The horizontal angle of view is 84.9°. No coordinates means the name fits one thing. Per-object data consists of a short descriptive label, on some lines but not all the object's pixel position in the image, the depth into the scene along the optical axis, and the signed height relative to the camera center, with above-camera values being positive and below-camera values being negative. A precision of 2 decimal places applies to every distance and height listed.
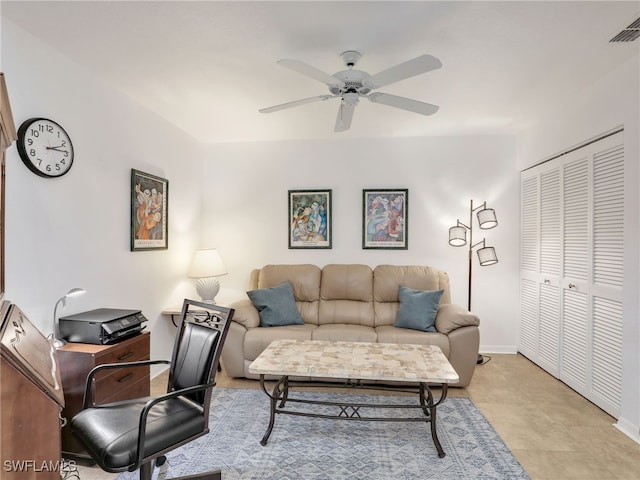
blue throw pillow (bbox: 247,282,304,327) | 3.50 -0.72
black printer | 2.16 -0.58
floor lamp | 3.89 +0.03
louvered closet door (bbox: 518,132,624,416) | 2.62 -0.27
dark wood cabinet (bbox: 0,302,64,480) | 1.16 -0.62
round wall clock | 2.03 +0.55
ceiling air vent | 2.02 +1.24
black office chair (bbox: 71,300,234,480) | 1.43 -0.84
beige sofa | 3.16 -0.79
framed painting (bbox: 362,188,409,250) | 4.25 +0.23
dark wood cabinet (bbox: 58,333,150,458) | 1.99 -0.83
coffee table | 2.10 -0.82
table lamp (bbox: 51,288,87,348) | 2.06 -0.59
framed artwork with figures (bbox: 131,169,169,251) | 3.07 +0.23
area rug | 1.99 -1.34
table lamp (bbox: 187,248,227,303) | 3.81 -0.39
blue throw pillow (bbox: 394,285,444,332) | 3.36 -0.71
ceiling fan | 1.90 +0.94
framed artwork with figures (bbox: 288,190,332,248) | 4.35 +0.22
